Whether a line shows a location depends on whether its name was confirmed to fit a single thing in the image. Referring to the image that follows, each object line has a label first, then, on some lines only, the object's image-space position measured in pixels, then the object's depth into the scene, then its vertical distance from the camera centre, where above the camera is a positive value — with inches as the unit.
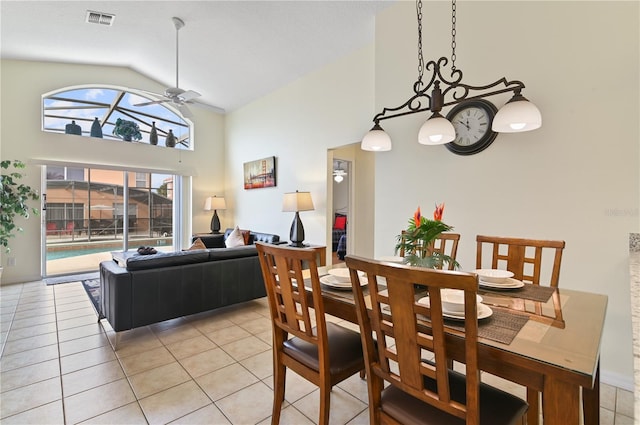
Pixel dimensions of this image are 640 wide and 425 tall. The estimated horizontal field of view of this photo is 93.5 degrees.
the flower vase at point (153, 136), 226.7 +56.0
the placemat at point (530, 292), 57.7 -16.5
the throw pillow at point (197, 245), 150.8 -17.5
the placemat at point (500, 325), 40.1 -16.6
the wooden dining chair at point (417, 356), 35.9 -19.9
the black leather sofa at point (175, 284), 101.1 -27.9
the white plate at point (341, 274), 65.5 -14.8
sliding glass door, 203.3 -3.1
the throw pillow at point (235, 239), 205.5 -19.7
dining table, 33.8 -16.8
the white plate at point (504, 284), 61.6 -15.3
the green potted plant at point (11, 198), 163.0 +6.8
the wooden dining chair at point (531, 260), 58.6 -12.7
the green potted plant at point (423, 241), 55.8 -5.7
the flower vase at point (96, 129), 210.0 +57.2
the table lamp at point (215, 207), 248.7 +2.8
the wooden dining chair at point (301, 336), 54.7 -25.9
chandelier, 61.2 +19.9
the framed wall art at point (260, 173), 217.2 +28.5
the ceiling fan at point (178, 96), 142.9 +55.7
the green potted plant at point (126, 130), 219.8 +59.4
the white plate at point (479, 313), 43.9 -15.6
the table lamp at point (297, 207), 174.4 +2.0
